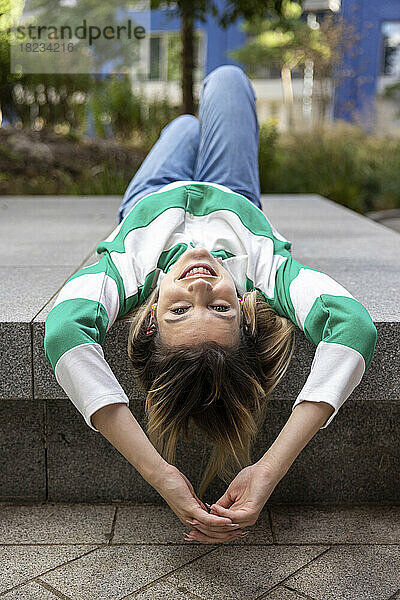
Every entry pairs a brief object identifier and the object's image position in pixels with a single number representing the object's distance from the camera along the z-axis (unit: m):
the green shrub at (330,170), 7.79
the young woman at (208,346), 1.61
